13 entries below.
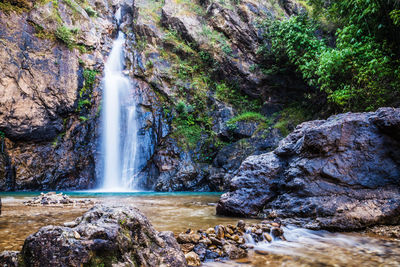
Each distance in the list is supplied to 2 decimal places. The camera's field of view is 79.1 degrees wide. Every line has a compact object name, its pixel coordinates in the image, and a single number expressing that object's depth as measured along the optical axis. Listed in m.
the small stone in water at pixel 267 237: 3.46
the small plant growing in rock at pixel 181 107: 16.55
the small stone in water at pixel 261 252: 3.01
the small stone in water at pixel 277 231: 3.66
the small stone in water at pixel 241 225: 3.60
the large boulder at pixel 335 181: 4.29
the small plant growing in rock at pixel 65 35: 15.36
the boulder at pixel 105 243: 1.70
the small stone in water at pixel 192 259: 2.58
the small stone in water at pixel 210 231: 3.36
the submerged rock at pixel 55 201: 6.61
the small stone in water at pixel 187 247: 2.83
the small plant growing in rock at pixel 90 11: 19.20
